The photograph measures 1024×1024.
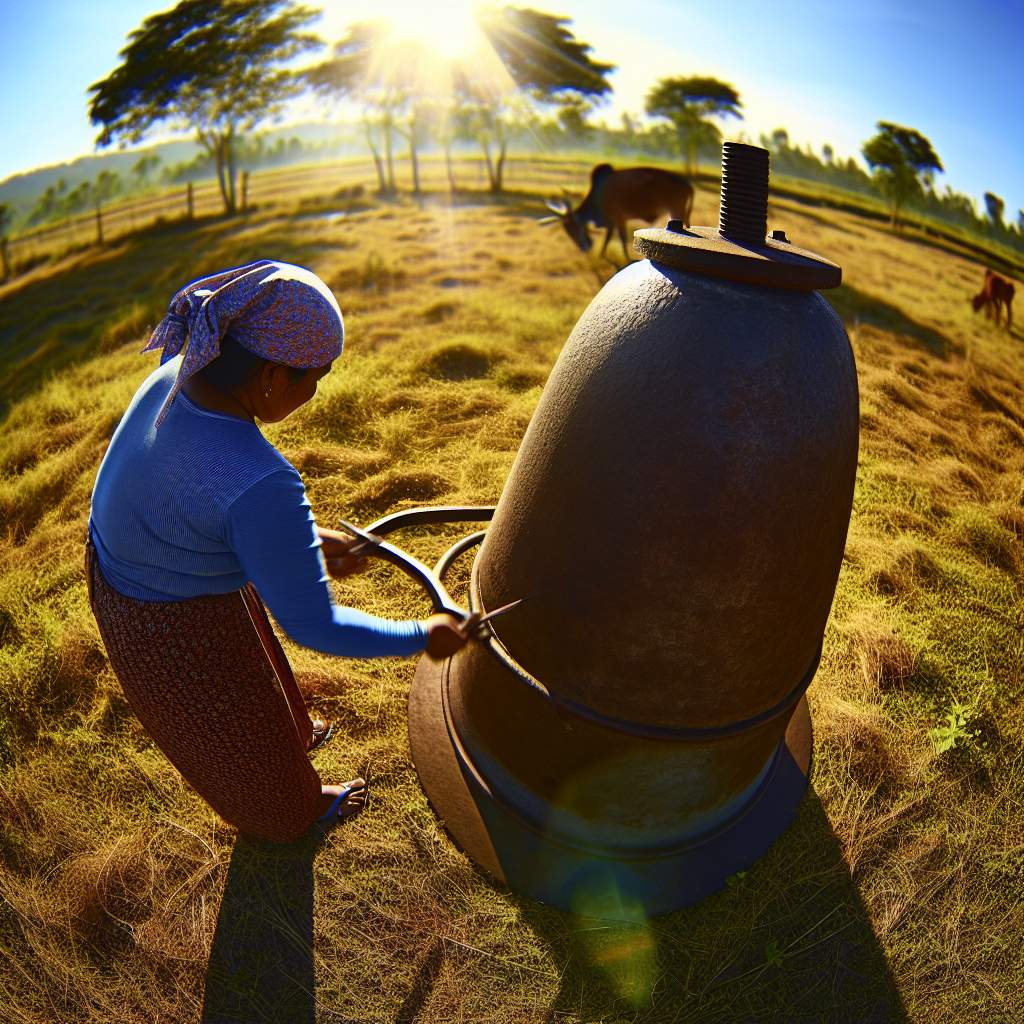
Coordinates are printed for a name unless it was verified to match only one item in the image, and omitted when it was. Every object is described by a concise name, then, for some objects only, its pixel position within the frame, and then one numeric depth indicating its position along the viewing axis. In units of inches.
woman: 60.6
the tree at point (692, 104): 1203.2
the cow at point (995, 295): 388.2
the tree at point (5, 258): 662.5
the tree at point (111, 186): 2412.0
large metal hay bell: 64.8
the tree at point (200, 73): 887.7
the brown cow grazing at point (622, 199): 441.1
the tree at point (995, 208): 1645.2
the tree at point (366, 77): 998.4
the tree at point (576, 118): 1090.1
